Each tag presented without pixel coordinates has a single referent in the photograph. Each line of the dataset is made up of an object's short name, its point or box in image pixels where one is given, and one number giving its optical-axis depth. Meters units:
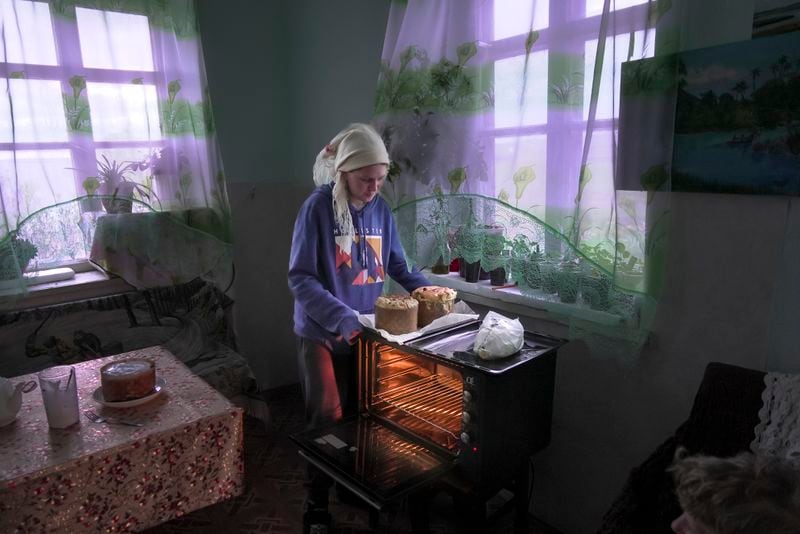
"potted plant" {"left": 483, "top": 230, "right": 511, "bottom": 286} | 2.27
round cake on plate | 1.64
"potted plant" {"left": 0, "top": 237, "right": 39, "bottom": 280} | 2.75
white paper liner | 1.98
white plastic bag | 1.79
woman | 2.12
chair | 1.51
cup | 1.50
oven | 1.71
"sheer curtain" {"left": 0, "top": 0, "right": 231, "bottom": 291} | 2.77
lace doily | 1.40
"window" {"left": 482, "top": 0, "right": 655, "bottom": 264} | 1.85
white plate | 1.63
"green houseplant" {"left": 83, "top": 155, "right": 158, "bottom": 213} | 3.01
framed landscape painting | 1.59
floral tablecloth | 1.30
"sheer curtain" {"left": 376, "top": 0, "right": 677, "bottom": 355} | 1.83
